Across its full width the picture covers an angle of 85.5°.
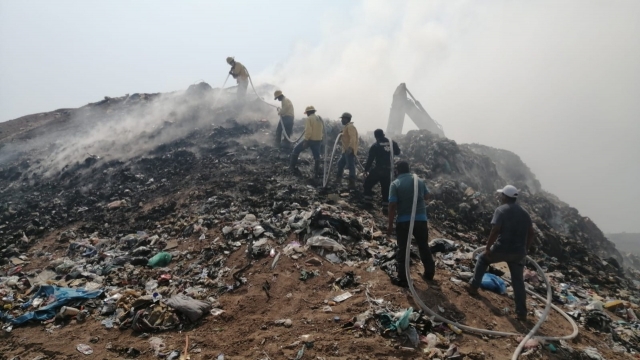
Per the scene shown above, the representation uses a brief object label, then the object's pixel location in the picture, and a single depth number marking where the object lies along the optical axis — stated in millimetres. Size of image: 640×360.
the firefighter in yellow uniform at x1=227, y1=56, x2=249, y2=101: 13359
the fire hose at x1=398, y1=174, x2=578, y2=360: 3385
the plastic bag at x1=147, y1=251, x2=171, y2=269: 5359
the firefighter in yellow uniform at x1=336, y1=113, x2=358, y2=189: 7742
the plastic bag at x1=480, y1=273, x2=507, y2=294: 4461
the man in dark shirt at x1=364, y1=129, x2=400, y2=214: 6773
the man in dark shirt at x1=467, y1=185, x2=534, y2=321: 3873
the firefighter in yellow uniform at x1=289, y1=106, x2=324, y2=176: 8344
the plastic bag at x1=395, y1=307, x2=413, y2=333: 3275
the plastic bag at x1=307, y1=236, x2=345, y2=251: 4961
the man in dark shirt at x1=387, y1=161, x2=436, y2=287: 4223
